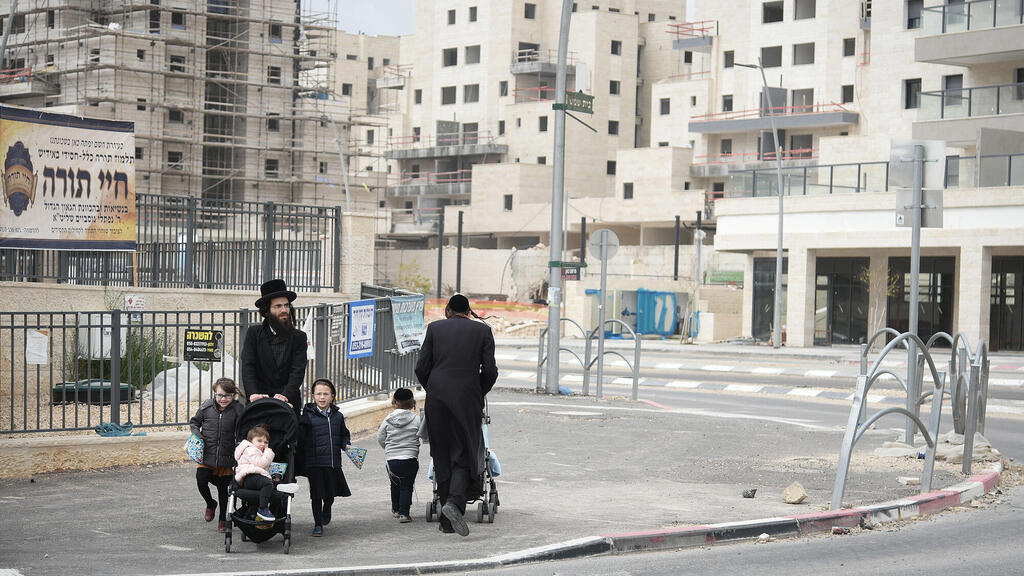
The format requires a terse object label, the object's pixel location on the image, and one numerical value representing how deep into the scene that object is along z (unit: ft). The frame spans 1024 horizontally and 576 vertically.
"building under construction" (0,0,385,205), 226.58
